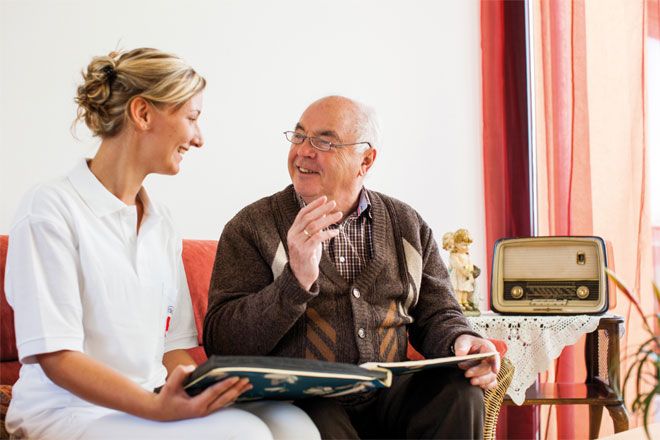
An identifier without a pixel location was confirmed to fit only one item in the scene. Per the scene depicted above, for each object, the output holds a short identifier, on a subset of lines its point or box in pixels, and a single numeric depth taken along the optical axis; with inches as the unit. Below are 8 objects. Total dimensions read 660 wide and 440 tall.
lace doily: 93.5
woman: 48.8
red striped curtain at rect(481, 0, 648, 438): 118.0
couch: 72.7
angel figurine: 102.7
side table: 93.7
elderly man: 63.4
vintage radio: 97.7
